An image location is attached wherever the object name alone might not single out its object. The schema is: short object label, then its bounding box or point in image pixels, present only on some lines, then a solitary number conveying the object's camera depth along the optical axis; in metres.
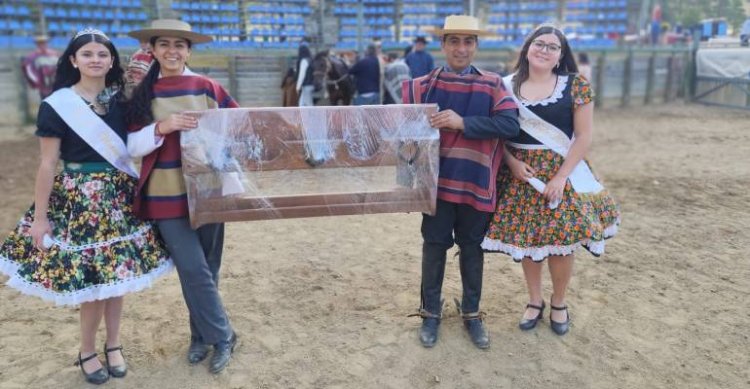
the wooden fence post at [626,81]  14.66
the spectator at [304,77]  9.73
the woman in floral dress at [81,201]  2.32
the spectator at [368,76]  9.45
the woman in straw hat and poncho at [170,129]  2.36
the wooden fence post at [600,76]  14.27
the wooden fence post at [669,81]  15.23
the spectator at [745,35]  13.66
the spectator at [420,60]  9.73
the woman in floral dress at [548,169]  2.72
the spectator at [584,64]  11.32
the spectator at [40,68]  9.80
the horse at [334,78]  9.73
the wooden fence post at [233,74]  10.89
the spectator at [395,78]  9.56
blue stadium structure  11.95
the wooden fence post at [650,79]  15.02
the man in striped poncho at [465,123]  2.54
